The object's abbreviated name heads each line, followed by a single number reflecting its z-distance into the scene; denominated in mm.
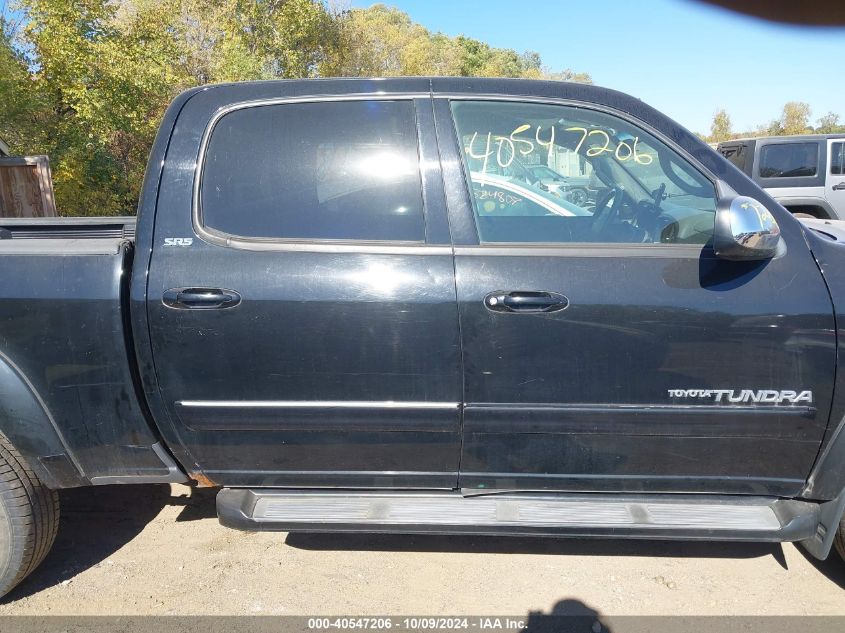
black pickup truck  2137
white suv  8961
